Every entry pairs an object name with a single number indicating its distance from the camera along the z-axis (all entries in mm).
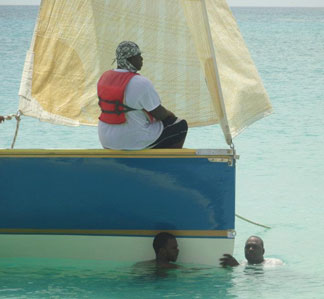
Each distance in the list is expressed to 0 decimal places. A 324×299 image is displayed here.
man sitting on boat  11516
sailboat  11523
